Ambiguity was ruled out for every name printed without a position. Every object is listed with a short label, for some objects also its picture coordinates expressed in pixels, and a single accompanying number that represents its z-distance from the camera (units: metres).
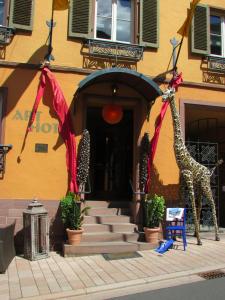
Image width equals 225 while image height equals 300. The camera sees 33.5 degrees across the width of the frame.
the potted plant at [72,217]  8.33
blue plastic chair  9.05
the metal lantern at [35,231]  7.87
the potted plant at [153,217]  8.95
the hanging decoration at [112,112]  9.97
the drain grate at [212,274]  6.90
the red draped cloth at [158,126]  9.80
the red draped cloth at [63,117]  9.18
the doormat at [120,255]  8.09
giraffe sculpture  9.29
